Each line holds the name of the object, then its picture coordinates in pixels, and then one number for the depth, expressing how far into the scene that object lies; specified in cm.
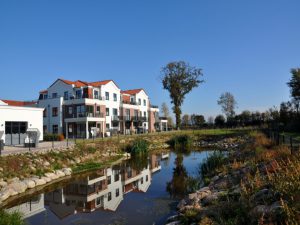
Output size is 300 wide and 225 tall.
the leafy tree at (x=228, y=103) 5579
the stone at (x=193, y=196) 854
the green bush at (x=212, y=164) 1371
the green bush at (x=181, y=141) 3094
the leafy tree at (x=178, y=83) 4495
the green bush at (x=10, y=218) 690
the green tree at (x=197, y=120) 6054
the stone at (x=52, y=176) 1365
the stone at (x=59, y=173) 1437
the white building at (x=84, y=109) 3334
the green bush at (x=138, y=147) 2423
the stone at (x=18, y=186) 1113
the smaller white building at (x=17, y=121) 2121
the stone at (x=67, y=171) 1500
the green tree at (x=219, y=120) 5337
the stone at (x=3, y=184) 1102
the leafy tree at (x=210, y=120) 5891
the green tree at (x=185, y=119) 6621
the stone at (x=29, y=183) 1194
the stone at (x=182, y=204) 844
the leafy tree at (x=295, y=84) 3359
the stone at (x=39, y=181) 1246
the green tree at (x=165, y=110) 6806
